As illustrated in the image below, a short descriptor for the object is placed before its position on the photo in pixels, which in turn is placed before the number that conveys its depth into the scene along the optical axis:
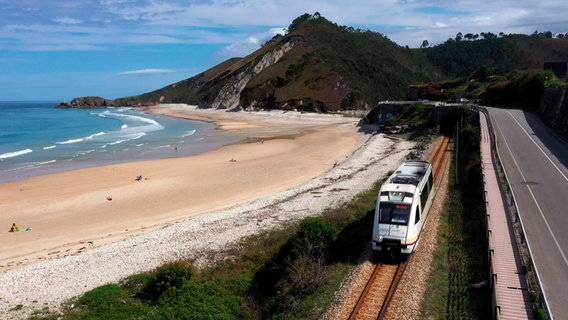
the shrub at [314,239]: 16.23
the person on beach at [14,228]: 25.23
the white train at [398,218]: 14.24
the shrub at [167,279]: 15.80
